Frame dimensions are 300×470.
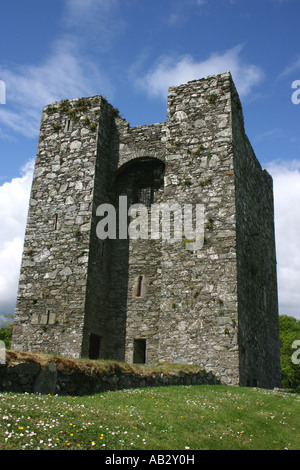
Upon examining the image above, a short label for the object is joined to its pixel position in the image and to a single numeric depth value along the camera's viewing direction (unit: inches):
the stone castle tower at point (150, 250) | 558.3
